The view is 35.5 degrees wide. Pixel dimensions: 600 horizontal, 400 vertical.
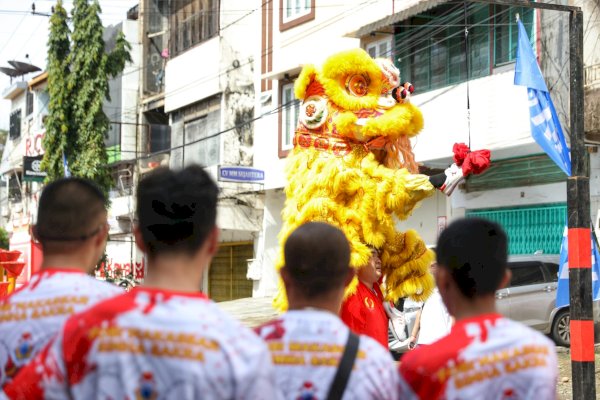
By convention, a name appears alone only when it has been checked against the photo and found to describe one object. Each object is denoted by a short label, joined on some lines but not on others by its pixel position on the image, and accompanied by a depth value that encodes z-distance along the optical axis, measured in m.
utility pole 7.18
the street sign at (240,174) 21.39
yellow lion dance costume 6.06
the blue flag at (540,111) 7.79
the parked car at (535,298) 12.98
